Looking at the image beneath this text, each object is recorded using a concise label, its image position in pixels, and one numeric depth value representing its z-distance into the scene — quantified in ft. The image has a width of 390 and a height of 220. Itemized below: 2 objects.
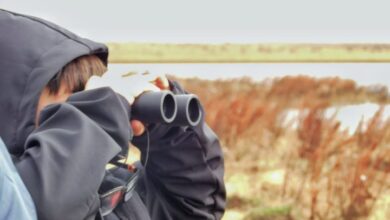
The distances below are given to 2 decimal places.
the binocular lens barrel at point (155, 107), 6.45
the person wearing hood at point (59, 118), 5.77
